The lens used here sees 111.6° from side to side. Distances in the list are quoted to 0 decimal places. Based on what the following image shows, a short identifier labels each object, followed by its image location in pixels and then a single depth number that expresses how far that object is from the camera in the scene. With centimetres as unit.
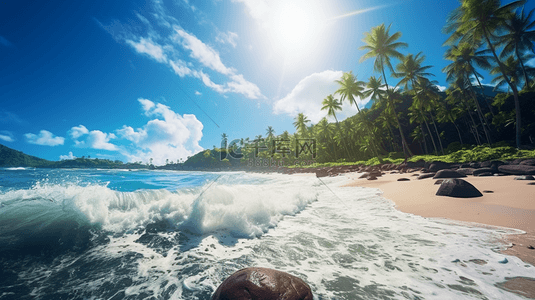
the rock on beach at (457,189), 534
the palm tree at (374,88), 2603
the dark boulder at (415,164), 1485
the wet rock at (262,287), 201
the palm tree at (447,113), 3191
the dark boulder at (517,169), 715
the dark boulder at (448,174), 808
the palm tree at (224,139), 7944
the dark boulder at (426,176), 923
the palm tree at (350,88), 2606
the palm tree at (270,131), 5655
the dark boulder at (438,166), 1079
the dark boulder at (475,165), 1018
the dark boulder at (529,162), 836
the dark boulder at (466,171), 885
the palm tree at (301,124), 4419
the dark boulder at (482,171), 833
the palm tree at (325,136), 4231
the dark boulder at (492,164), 859
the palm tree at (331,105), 3402
